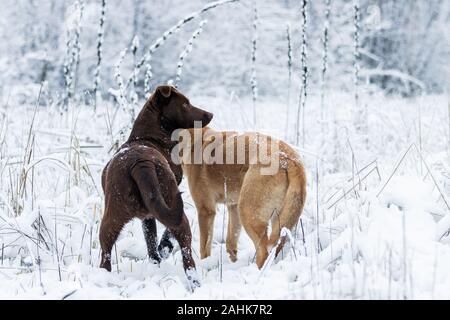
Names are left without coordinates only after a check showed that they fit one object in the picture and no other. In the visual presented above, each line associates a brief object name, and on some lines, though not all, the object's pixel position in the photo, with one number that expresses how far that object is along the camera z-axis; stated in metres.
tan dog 3.99
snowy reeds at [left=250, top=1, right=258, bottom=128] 6.52
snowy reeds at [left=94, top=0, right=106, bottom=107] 6.04
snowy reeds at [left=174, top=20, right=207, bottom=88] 5.09
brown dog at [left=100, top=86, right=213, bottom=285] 3.31
